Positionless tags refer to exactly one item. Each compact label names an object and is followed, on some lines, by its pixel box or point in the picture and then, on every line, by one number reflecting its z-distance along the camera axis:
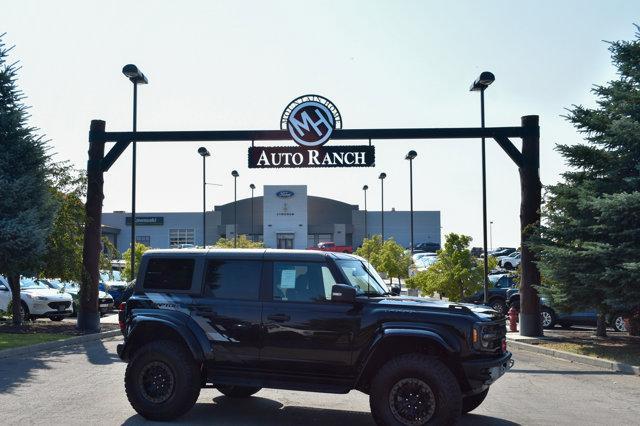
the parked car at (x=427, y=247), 73.69
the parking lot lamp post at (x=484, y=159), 19.73
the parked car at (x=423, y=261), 45.91
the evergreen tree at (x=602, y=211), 14.13
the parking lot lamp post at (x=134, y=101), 20.39
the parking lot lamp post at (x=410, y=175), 46.50
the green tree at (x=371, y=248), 51.33
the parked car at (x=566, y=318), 21.09
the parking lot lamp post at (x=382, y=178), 59.30
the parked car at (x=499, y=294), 24.81
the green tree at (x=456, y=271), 24.98
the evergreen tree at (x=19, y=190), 17.36
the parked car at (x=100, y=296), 24.44
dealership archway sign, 18.33
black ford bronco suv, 7.37
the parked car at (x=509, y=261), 46.96
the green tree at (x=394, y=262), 43.59
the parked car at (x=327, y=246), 60.01
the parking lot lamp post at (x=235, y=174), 56.74
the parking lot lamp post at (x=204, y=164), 39.08
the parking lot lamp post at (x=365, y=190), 69.31
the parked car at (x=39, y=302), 21.92
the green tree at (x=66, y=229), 19.74
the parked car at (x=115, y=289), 28.09
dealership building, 84.50
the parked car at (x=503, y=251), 59.53
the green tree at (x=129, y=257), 31.98
